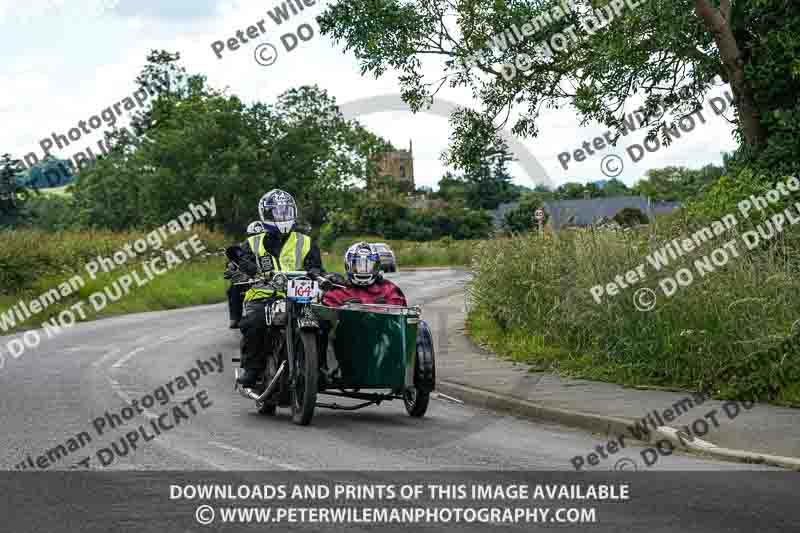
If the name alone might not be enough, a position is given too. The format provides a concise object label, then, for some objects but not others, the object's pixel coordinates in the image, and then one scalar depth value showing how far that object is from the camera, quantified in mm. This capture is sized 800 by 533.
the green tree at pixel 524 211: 45550
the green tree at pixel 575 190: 111469
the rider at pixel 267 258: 11828
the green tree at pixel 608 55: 18688
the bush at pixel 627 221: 17905
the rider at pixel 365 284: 11867
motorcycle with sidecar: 11273
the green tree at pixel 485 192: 116938
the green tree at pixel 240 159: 66812
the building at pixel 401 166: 93456
